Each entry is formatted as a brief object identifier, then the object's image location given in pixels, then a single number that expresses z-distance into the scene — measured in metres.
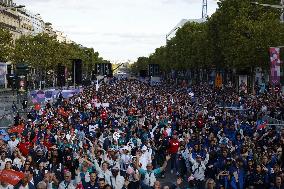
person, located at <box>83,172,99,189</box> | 11.61
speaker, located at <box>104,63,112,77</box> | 68.31
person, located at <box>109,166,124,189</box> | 12.73
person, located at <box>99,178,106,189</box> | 10.66
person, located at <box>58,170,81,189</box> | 11.83
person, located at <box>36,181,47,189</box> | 10.09
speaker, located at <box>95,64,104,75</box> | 66.38
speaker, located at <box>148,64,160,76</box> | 69.53
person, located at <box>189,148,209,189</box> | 15.53
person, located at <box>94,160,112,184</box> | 12.80
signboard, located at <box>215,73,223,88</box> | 52.08
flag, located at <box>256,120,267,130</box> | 22.60
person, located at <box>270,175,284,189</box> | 12.39
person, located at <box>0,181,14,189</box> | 11.53
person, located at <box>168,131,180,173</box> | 19.69
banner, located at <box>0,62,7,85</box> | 48.31
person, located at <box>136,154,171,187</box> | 13.08
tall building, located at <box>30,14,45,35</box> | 161.89
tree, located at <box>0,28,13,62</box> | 70.19
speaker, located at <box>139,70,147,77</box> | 100.51
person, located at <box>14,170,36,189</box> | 11.50
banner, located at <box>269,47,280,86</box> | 30.59
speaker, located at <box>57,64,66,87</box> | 46.62
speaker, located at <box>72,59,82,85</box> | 42.25
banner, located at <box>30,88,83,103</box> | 35.88
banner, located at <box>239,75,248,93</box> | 46.97
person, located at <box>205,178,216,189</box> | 10.84
